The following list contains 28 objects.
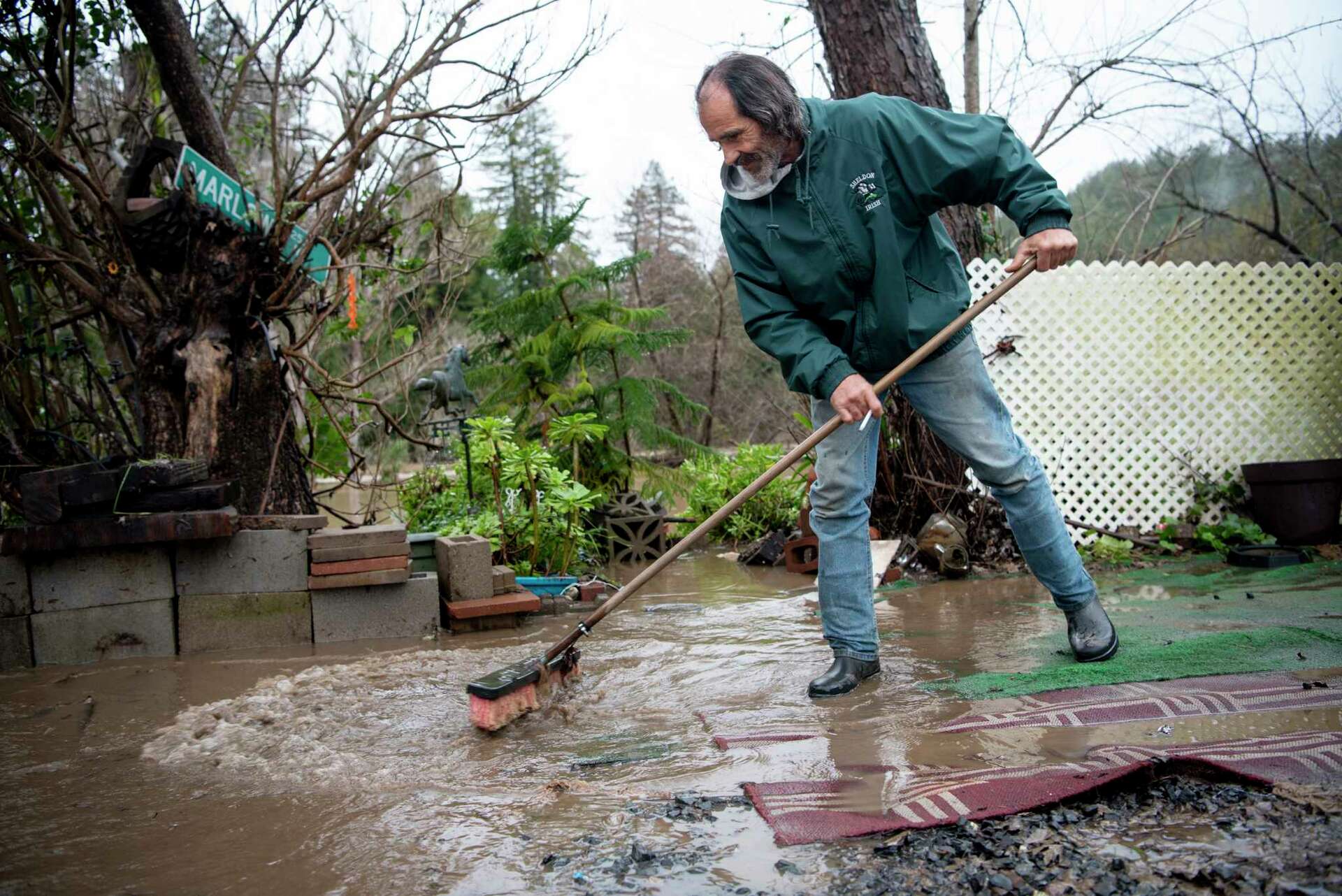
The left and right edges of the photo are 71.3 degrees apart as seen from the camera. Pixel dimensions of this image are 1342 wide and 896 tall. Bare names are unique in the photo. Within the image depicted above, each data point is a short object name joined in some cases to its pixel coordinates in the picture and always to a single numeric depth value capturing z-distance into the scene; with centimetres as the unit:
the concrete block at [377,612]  442
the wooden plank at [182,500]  406
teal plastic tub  527
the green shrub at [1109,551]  574
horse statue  695
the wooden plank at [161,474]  402
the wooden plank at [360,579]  436
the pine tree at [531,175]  2759
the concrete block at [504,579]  482
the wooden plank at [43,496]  391
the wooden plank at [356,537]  437
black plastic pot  559
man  297
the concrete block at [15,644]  401
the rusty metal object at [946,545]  542
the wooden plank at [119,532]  392
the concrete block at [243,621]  425
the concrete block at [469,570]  471
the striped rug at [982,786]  200
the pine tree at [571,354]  785
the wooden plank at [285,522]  443
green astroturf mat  293
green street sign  462
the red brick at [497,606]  459
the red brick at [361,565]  438
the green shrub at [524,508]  553
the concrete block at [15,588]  400
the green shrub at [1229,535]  586
